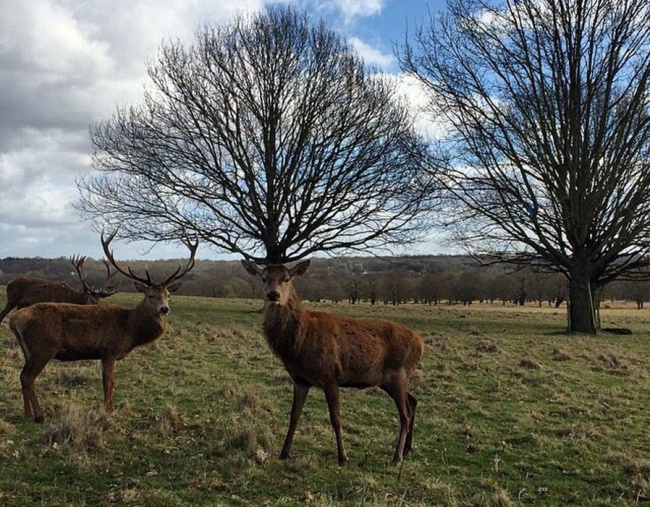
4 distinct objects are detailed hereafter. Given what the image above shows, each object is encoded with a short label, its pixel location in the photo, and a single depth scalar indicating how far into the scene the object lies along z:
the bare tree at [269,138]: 24.62
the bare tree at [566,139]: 21.45
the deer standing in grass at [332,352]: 6.74
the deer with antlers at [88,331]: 7.81
